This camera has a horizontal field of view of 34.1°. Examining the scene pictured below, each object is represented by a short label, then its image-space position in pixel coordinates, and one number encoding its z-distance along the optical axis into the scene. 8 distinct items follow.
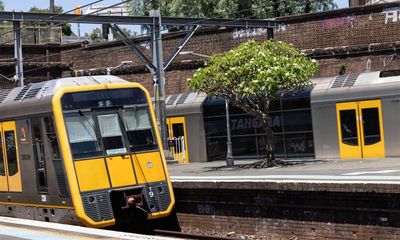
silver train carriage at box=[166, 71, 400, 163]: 24.23
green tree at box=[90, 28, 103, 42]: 90.11
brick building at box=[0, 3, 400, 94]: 31.47
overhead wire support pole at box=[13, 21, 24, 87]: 28.50
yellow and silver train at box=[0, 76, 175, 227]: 13.29
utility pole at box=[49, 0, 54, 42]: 47.31
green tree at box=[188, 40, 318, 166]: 23.70
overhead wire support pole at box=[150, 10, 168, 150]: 28.86
